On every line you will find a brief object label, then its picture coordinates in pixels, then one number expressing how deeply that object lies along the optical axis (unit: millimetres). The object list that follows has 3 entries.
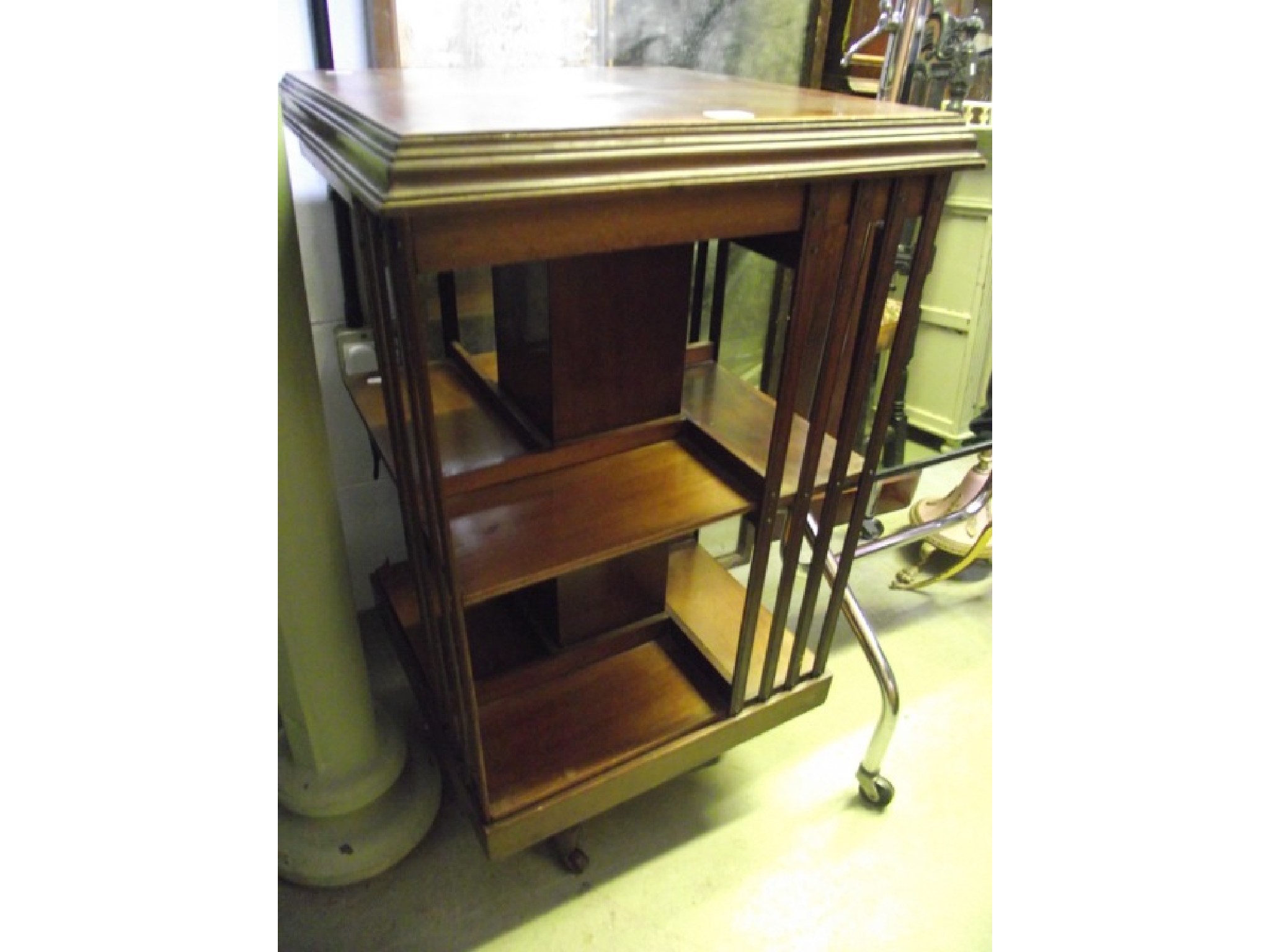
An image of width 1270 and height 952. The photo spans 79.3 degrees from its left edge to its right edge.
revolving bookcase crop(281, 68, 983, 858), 599
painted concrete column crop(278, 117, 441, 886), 815
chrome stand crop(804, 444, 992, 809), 1209
